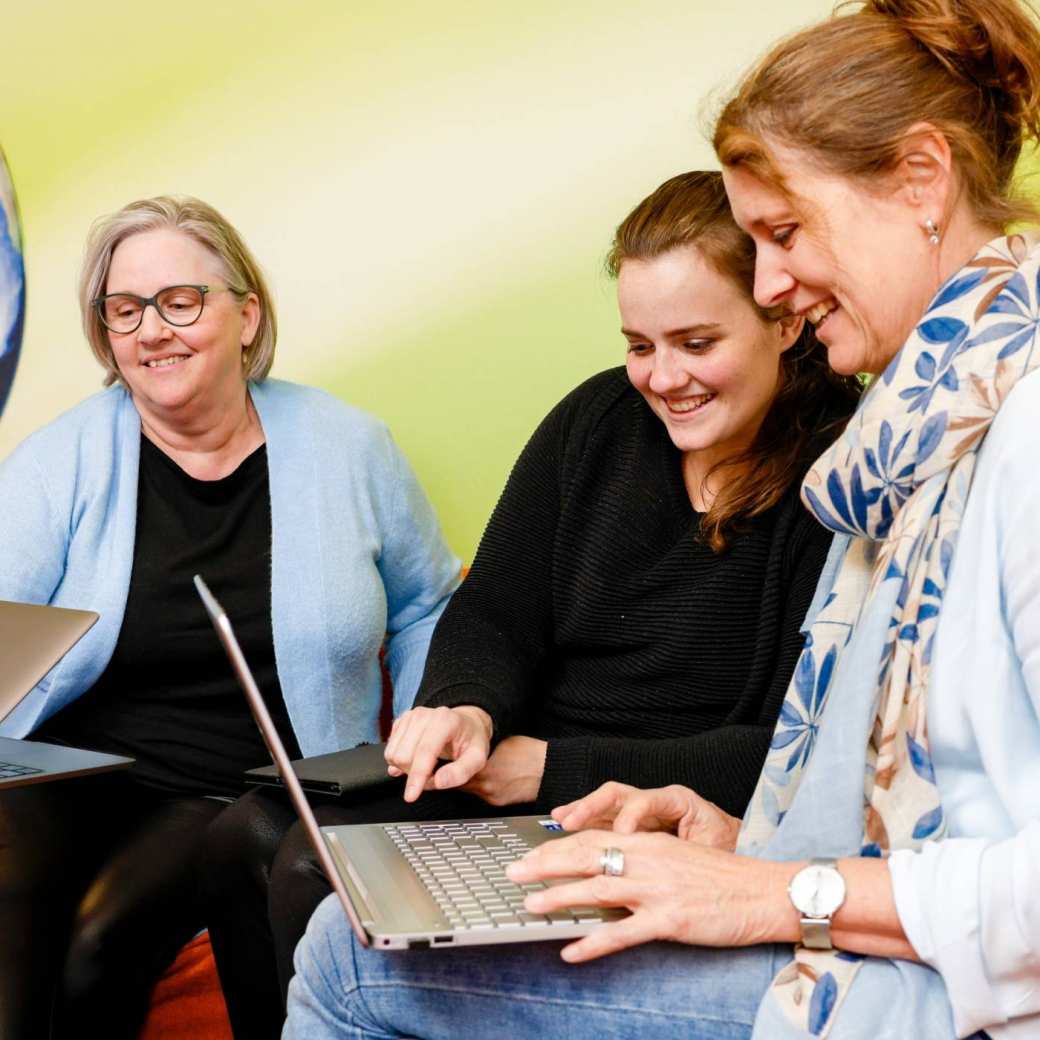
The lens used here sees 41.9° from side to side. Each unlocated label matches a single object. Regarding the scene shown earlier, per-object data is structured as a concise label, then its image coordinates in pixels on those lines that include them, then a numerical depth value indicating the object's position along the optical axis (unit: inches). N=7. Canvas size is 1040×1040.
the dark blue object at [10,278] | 104.8
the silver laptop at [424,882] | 36.9
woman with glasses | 76.7
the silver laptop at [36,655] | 63.3
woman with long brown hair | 58.6
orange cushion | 68.1
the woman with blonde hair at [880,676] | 37.8
